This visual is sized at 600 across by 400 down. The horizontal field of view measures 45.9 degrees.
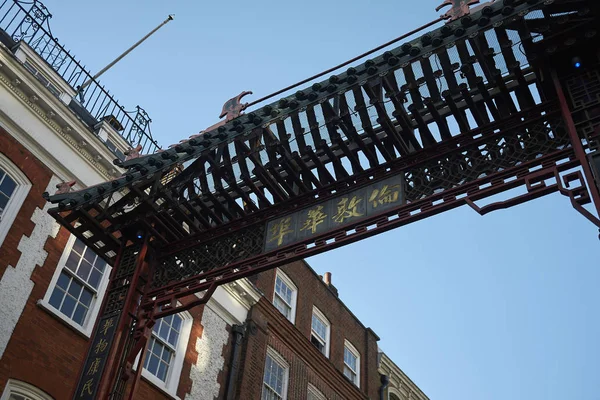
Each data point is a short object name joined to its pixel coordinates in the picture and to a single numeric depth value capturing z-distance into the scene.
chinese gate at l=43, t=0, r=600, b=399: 9.13
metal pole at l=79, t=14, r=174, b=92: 20.94
